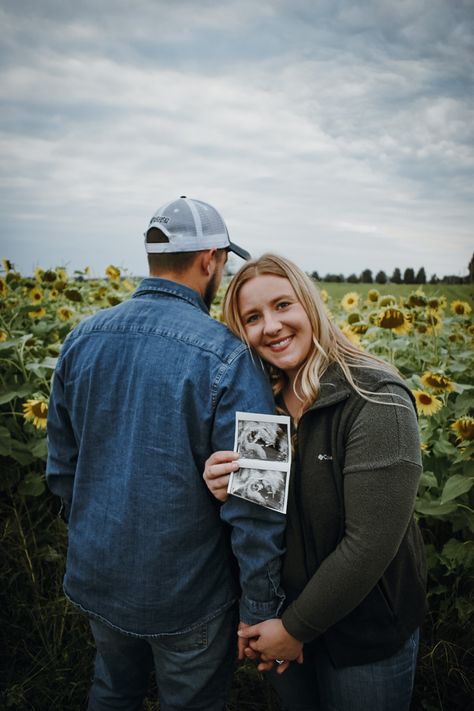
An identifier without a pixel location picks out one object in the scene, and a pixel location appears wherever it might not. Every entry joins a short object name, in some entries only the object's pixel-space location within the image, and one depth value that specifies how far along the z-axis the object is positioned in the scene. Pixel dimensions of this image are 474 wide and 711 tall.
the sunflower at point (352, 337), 2.70
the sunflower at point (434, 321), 3.98
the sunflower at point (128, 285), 5.96
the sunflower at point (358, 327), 3.96
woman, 1.47
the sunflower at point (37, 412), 3.02
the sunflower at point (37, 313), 4.57
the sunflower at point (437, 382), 3.01
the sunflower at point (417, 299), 4.20
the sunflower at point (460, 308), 4.65
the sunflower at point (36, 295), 5.15
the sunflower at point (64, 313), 4.64
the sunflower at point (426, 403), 2.96
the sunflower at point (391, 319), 3.27
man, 1.60
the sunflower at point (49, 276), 5.38
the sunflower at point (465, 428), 2.53
